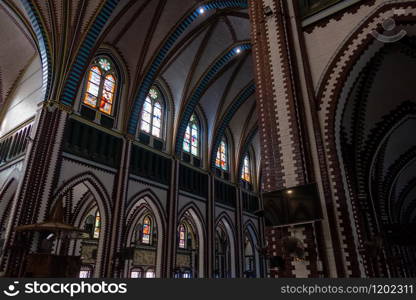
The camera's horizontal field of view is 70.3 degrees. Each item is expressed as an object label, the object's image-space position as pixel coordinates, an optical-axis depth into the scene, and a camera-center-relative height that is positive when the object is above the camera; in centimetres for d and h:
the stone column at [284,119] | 566 +331
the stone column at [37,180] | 1036 +347
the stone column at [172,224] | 1551 +273
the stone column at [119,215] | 1290 +267
